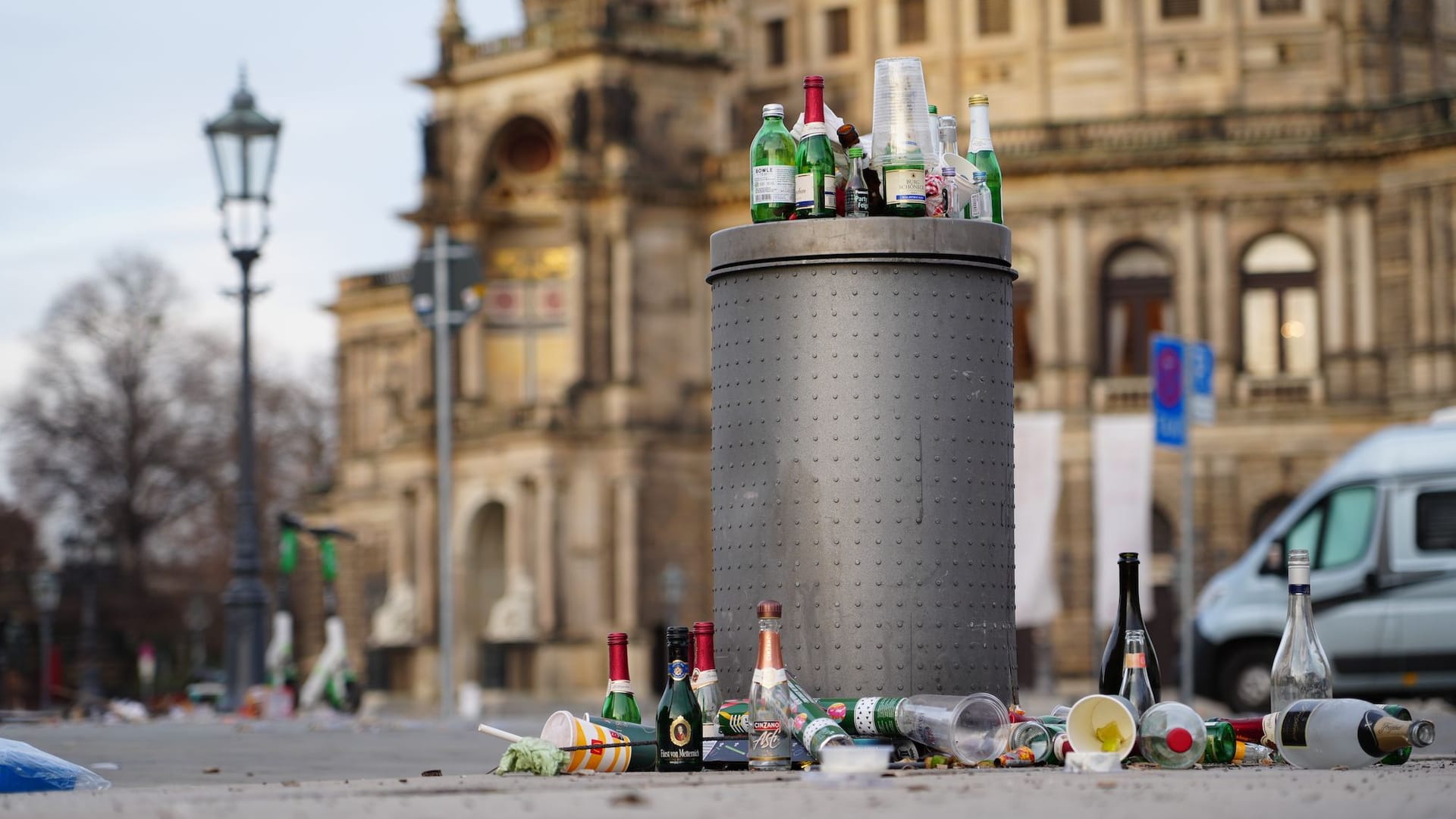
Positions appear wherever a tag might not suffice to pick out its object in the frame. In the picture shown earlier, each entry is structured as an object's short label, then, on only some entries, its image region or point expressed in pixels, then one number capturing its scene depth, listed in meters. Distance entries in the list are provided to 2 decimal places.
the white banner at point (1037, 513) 47.56
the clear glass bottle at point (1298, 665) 10.86
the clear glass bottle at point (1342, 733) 10.29
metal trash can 10.63
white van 26.94
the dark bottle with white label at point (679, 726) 9.98
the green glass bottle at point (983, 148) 11.27
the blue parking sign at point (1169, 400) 34.34
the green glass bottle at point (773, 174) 10.82
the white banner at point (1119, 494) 50.12
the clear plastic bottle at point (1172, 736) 9.97
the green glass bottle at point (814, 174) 10.76
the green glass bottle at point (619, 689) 10.45
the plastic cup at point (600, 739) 9.79
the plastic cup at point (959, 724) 10.05
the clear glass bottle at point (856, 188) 10.88
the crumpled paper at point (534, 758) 9.58
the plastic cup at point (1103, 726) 9.82
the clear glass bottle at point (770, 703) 9.90
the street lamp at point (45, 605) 54.22
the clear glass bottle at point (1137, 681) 10.51
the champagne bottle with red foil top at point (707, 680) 10.31
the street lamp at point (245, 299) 26.61
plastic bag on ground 10.09
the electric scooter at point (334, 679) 35.91
